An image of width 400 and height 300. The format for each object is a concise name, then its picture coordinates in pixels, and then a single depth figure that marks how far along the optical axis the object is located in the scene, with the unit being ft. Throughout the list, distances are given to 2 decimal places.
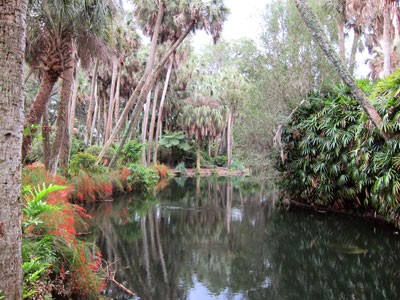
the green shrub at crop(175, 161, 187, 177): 110.32
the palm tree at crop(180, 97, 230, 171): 110.22
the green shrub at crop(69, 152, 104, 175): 50.85
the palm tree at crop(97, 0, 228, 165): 57.41
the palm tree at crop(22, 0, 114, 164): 32.24
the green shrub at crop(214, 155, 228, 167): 129.70
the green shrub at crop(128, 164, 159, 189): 61.72
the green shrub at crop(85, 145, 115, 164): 66.34
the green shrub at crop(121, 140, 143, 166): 72.43
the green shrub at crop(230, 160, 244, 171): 122.64
